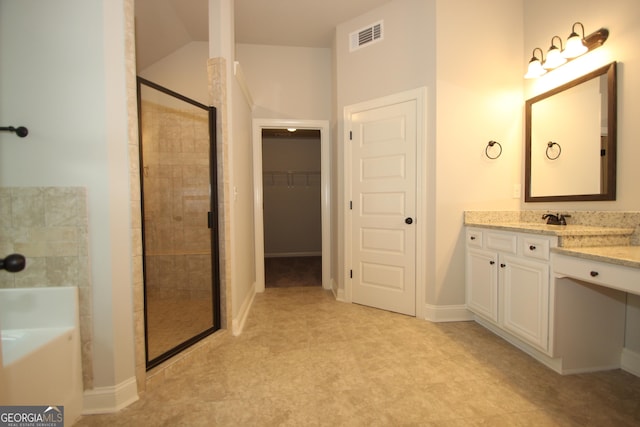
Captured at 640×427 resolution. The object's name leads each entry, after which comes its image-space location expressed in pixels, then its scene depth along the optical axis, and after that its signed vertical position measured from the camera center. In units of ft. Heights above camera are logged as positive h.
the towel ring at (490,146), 8.32 +1.60
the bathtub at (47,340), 4.03 -2.09
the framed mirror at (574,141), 6.16 +1.54
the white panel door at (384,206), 8.73 -0.13
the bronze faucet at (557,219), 6.94 -0.48
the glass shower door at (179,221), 7.13 -0.51
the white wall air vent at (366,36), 9.26 +5.82
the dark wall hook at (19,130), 4.38 +1.23
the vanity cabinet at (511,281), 5.90 -2.00
